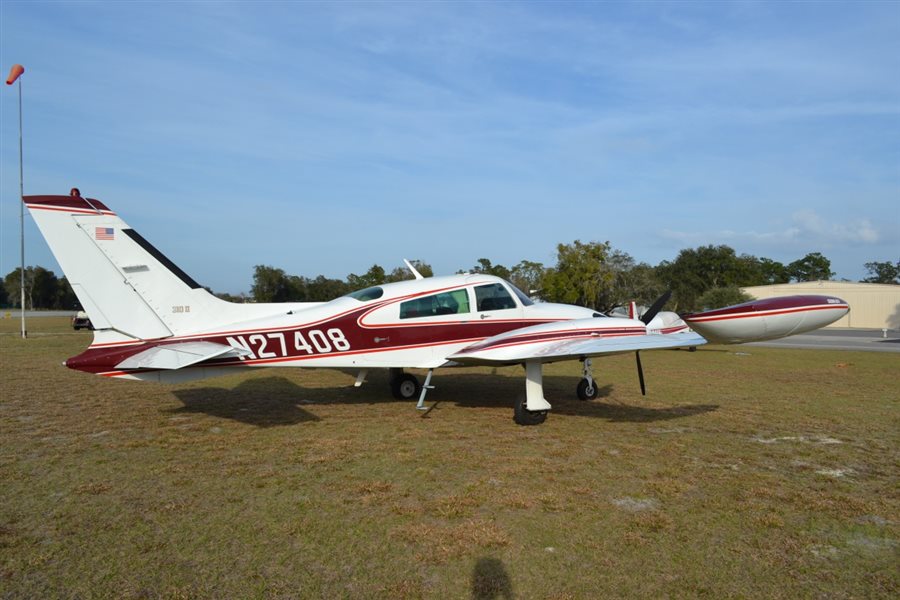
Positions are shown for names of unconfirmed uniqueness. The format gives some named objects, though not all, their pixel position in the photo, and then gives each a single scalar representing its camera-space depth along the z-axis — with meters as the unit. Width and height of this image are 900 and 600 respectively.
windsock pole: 16.59
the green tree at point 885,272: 105.62
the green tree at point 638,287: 49.62
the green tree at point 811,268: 102.94
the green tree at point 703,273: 80.69
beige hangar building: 56.32
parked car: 38.09
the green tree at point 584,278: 49.25
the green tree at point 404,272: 50.41
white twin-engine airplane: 7.29
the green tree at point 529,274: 56.69
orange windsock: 16.59
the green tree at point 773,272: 101.94
